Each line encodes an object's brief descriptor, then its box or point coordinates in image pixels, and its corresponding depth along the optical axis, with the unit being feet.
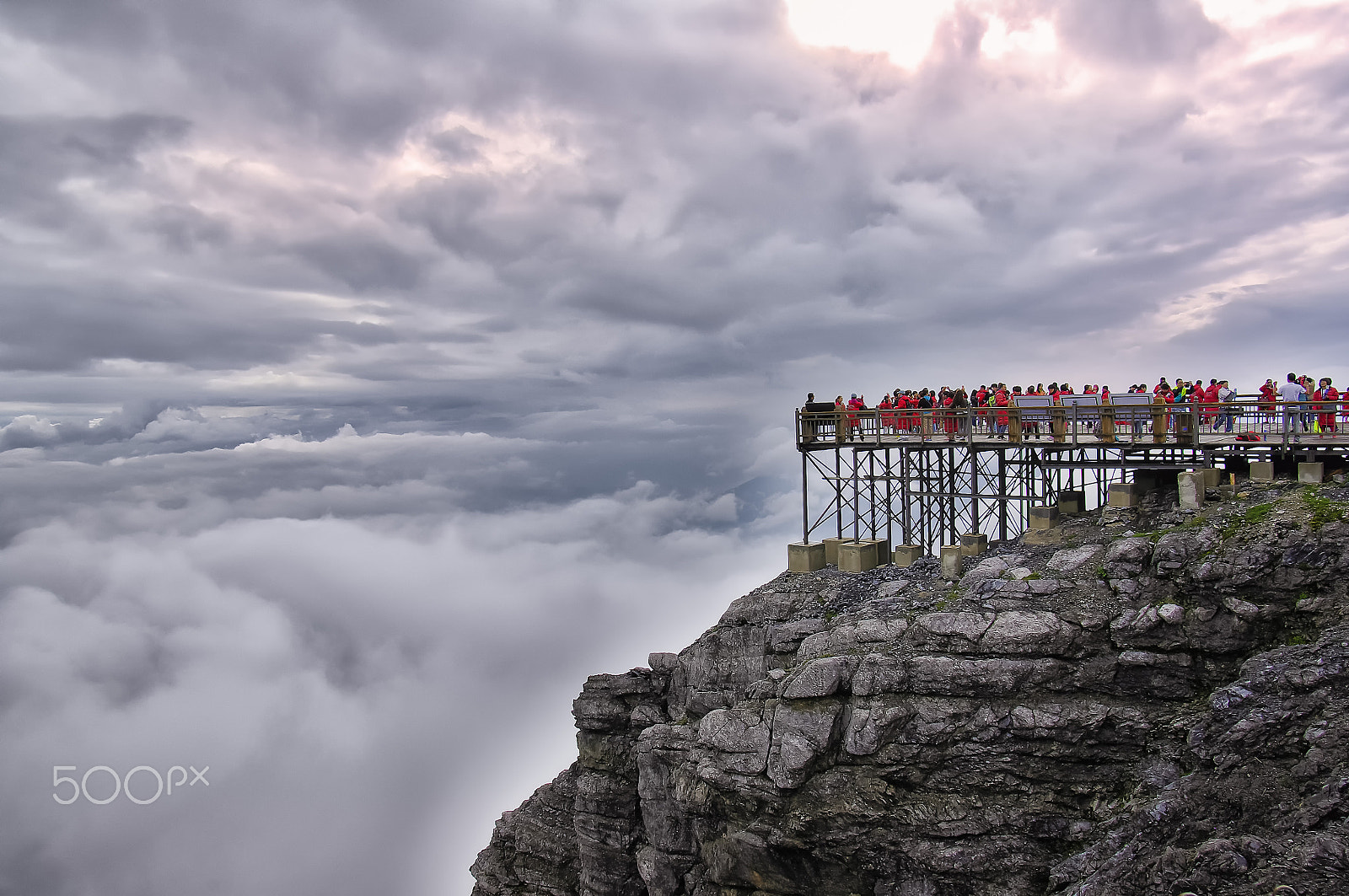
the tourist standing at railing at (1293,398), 88.11
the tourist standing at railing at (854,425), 118.11
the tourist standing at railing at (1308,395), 90.48
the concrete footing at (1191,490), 88.22
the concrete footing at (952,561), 96.02
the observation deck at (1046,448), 90.22
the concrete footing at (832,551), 113.39
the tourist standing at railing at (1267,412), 89.68
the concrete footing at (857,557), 108.99
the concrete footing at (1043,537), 98.37
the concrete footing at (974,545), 100.17
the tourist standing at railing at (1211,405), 94.44
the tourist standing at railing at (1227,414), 92.79
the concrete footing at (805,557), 112.88
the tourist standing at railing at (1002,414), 106.01
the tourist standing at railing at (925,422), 112.47
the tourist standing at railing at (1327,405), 86.74
